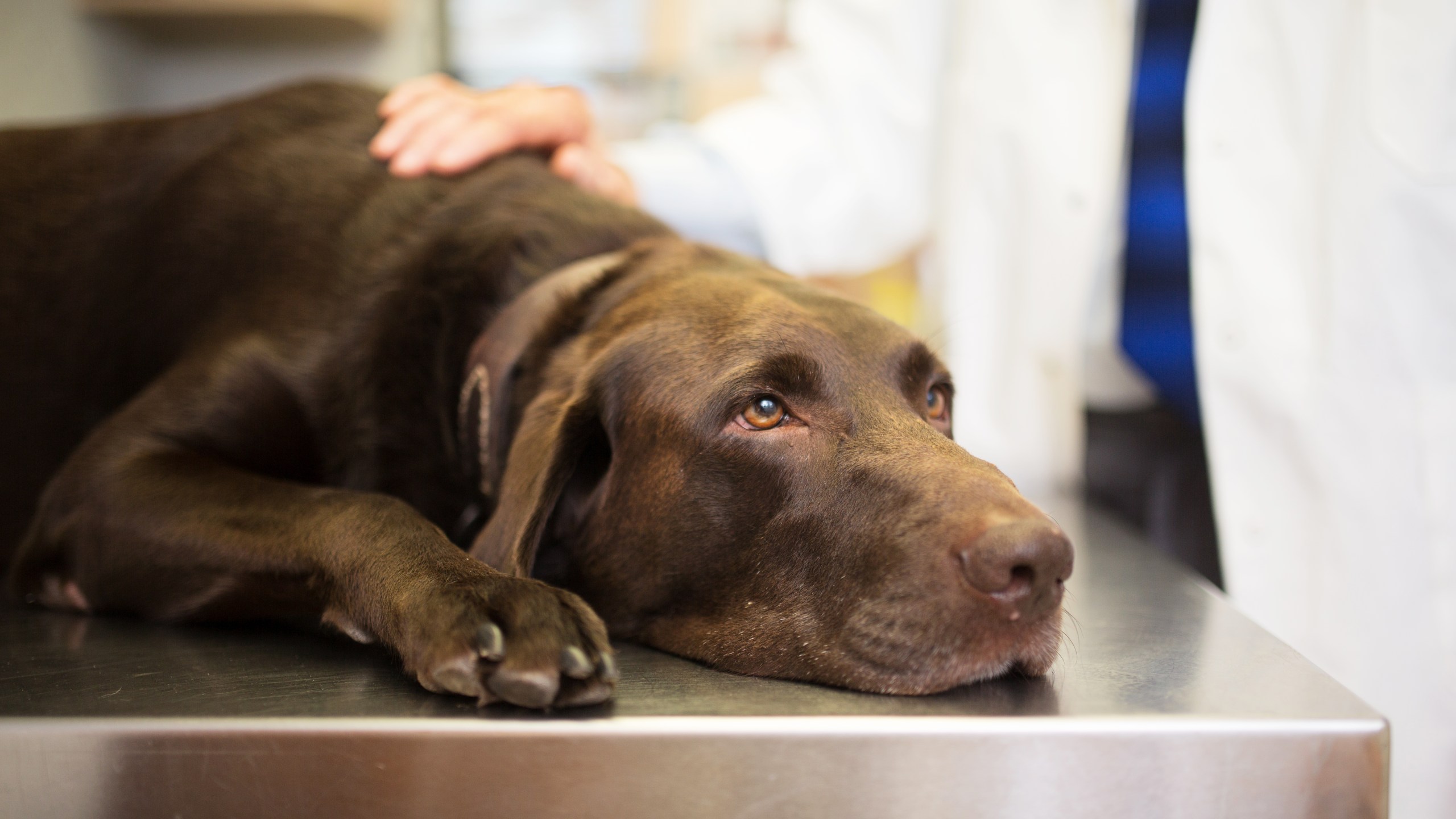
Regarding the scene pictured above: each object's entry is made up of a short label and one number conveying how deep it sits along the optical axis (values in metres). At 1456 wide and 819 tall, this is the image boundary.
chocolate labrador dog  0.88
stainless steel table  0.68
